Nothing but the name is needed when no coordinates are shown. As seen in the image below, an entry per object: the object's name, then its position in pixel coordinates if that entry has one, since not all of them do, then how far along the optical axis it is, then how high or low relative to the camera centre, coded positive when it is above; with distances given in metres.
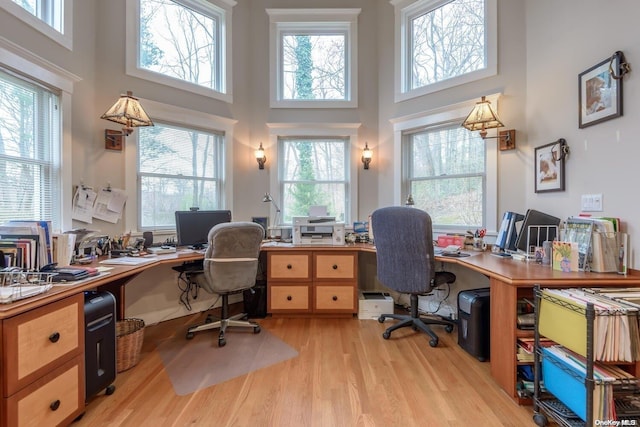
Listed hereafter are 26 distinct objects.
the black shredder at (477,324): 2.11 -0.85
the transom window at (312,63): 3.50 +1.89
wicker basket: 1.96 -0.96
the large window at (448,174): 2.90 +0.42
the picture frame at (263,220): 3.37 -0.09
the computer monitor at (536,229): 2.17 -0.13
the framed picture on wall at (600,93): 1.72 +0.78
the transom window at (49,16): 1.93 +1.48
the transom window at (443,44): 2.79 +1.83
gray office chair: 2.30 -0.43
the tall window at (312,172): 3.56 +0.51
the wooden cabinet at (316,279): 2.91 -0.69
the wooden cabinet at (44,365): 1.14 -0.69
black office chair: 2.27 -0.35
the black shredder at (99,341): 1.58 -0.75
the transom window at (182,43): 2.83 +1.86
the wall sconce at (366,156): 3.46 +0.69
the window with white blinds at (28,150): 1.92 +0.46
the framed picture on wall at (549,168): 2.18 +0.36
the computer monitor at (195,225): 2.72 -0.12
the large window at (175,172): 2.89 +0.45
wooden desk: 1.14 -0.54
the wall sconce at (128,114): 2.27 +0.81
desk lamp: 3.37 +0.06
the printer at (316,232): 3.00 -0.21
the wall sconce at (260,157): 3.44 +0.69
